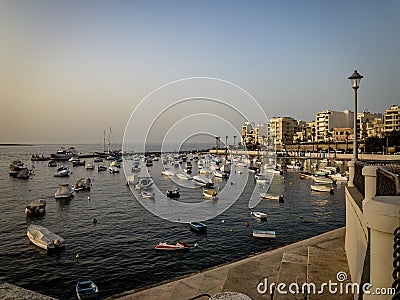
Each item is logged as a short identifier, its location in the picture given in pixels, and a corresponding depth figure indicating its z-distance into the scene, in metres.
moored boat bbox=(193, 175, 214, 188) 40.53
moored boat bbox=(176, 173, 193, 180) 49.14
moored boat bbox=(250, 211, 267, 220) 24.17
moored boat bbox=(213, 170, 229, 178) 52.81
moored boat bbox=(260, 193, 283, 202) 32.00
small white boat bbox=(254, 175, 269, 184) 44.77
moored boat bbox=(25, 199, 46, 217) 26.38
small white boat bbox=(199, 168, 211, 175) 54.88
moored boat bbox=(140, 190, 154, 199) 33.76
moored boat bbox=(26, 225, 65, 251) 17.97
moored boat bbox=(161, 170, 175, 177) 54.84
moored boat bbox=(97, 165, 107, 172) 65.48
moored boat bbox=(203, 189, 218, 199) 33.82
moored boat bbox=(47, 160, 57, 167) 76.88
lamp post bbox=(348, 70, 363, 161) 9.88
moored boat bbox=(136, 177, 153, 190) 38.94
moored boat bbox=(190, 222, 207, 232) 21.06
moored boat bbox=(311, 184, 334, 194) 36.55
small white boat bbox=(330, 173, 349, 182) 43.99
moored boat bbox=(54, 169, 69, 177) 55.50
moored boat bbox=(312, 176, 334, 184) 42.40
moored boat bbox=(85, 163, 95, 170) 69.56
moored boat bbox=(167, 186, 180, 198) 34.31
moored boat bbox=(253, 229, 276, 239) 19.69
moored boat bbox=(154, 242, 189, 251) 17.72
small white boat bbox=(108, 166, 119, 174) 62.06
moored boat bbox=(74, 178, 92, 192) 39.84
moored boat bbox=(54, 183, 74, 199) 33.94
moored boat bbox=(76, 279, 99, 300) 12.47
